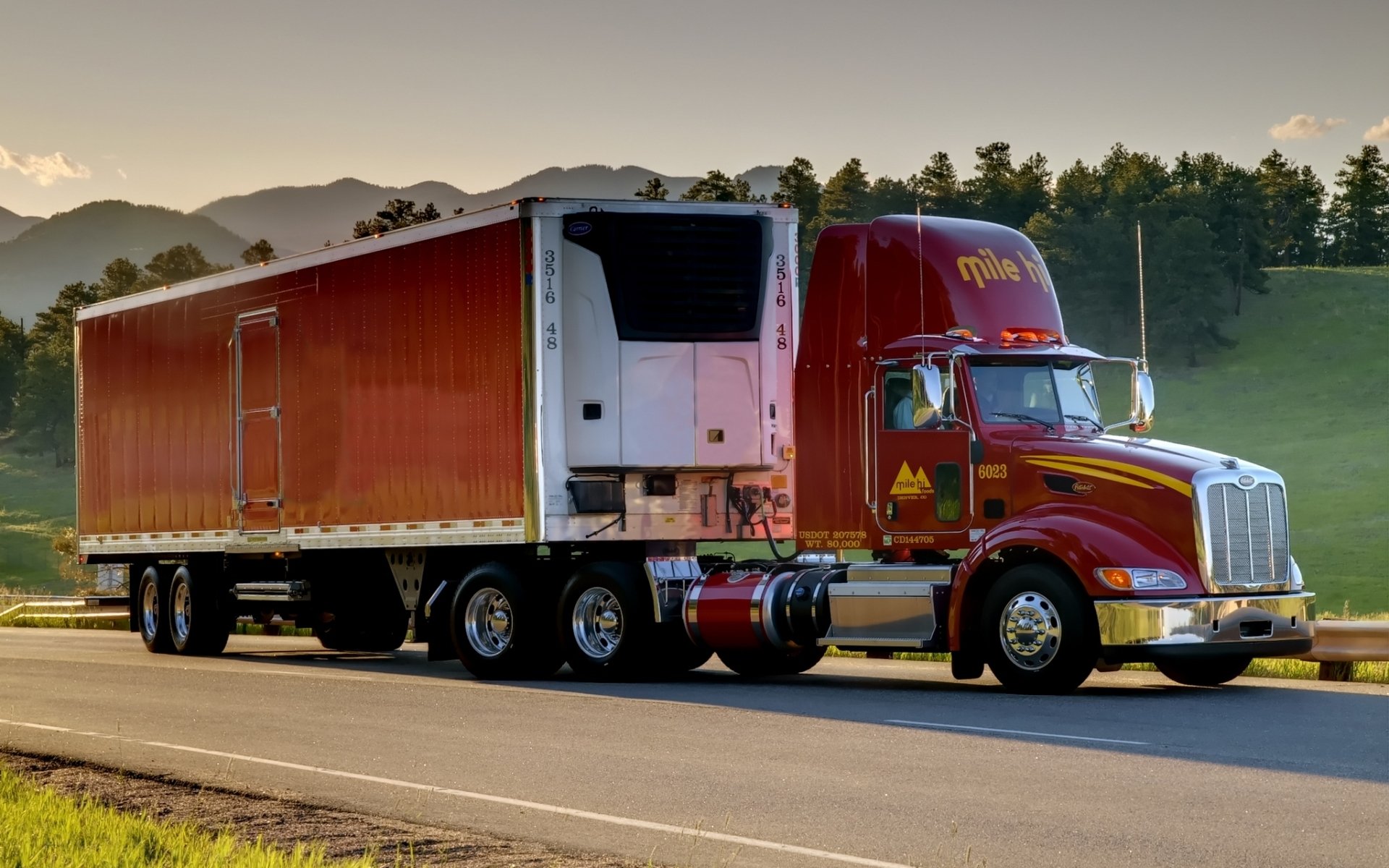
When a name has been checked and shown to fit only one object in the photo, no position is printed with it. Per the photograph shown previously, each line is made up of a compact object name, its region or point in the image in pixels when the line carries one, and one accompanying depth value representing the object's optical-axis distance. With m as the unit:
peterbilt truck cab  14.97
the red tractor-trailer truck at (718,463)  15.28
